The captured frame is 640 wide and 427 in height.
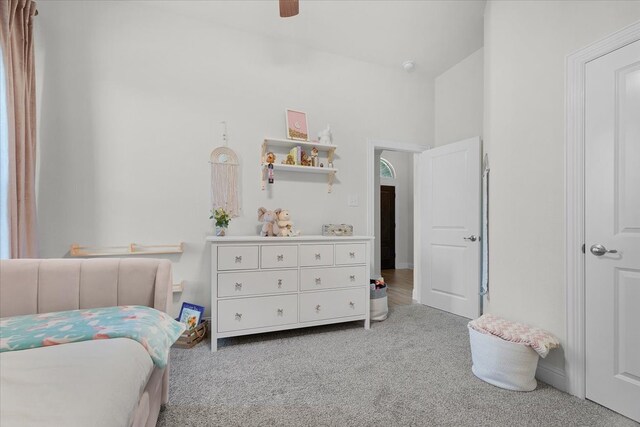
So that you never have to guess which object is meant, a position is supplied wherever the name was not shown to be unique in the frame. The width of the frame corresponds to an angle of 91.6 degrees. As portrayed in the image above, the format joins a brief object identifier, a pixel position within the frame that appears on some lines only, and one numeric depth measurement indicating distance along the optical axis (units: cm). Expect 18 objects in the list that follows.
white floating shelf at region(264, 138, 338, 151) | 299
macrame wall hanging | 289
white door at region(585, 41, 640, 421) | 159
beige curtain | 201
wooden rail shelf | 250
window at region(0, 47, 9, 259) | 199
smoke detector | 356
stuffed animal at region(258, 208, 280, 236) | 278
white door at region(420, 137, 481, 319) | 314
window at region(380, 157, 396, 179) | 698
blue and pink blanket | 106
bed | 69
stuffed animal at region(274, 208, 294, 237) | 279
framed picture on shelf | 308
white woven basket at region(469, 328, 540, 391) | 180
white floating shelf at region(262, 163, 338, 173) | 304
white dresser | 242
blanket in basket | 178
